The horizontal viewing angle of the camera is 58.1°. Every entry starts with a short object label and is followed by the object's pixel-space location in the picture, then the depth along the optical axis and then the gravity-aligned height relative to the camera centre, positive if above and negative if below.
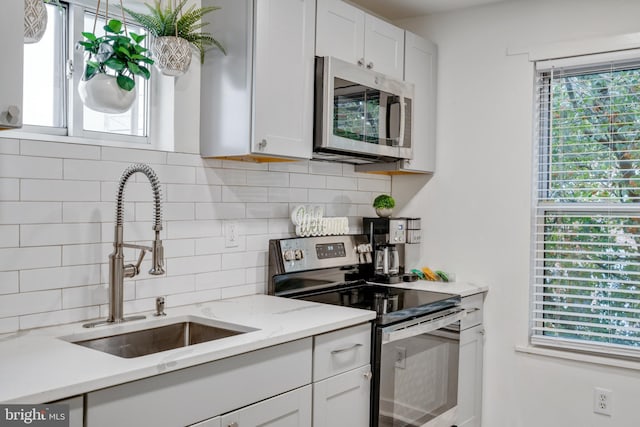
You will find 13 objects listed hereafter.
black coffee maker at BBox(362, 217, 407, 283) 3.18 -0.21
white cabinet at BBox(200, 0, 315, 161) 2.29 +0.50
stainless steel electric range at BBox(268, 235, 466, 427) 2.36 -0.49
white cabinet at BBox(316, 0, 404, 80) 2.63 +0.83
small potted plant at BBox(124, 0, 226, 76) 2.13 +0.64
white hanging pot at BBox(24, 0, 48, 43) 1.57 +0.50
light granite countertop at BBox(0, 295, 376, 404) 1.33 -0.42
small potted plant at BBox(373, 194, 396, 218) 3.28 +0.01
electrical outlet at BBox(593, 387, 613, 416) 2.88 -0.96
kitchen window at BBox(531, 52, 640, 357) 2.86 +0.02
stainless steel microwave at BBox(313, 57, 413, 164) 2.56 +0.44
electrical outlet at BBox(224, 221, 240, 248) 2.54 -0.14
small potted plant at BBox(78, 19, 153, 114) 1.96 +0.45
